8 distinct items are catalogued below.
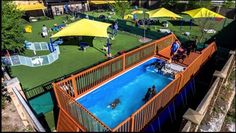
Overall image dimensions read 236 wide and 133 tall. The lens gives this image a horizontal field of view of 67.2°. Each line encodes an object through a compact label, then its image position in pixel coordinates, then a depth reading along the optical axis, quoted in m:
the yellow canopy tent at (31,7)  28.16
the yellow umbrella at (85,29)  14.75
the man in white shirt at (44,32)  20.48
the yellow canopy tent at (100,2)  33.81
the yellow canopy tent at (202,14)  20.08
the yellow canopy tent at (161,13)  21.03
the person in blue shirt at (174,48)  13.52
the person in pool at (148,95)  10.18
